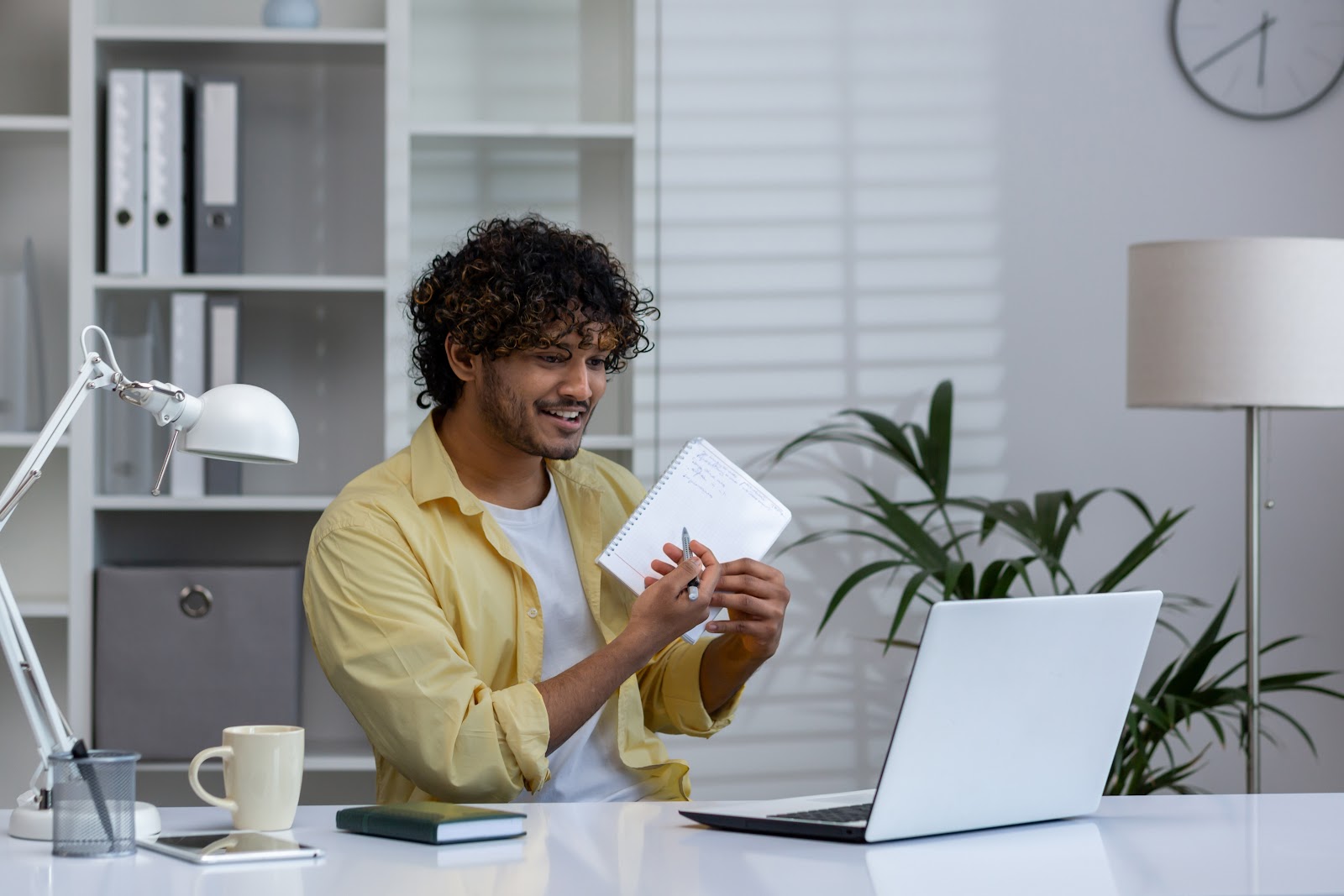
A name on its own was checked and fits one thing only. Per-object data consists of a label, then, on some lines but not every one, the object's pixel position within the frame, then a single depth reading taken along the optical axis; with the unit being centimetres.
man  475
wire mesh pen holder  442
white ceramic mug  451
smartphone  440
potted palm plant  554
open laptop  442
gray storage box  562
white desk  411
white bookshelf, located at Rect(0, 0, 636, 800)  585
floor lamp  540
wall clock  599
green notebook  445
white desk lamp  444
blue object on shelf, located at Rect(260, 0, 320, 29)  572
